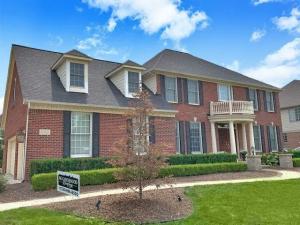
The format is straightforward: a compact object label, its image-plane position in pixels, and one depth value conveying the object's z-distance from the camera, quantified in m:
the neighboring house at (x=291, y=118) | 26.79
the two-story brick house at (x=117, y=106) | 11.08
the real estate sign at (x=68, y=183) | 6.29
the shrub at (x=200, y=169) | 10.81
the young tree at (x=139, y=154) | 6.36
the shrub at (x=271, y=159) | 15.37
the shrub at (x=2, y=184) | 8.55
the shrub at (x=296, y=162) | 14.81
